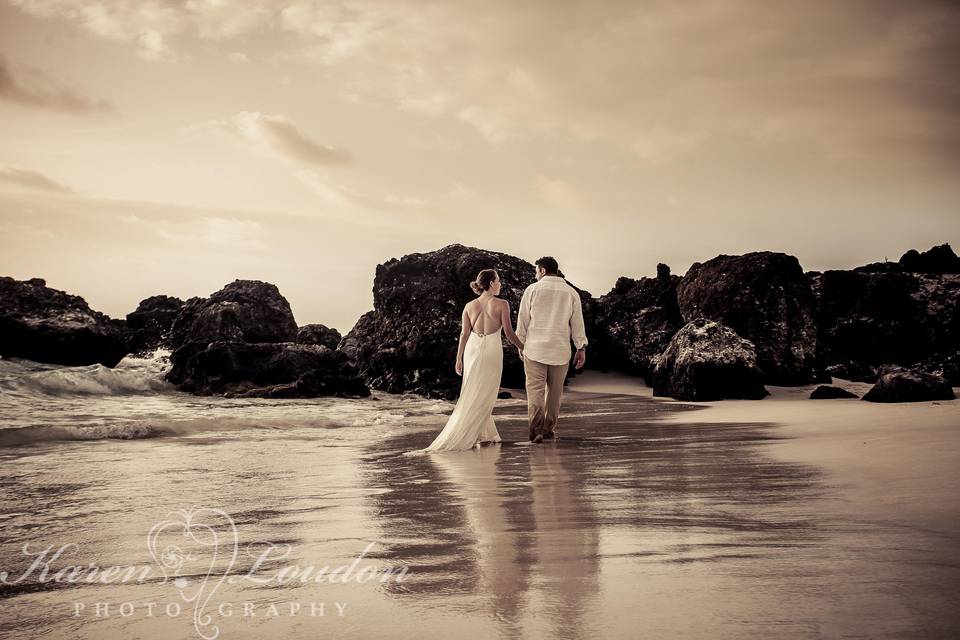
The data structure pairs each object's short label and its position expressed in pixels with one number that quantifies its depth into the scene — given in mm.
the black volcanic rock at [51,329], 18953
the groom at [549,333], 8914
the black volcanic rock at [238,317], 22281
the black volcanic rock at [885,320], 17875
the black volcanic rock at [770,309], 15422
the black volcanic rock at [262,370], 17109
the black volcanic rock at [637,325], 18562
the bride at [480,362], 8281
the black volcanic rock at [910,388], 10000
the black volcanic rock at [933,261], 20453
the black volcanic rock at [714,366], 13211
